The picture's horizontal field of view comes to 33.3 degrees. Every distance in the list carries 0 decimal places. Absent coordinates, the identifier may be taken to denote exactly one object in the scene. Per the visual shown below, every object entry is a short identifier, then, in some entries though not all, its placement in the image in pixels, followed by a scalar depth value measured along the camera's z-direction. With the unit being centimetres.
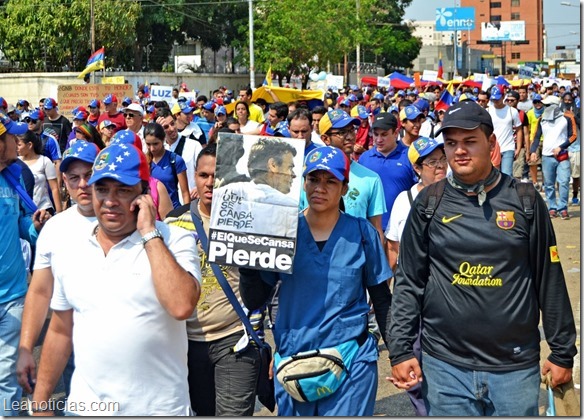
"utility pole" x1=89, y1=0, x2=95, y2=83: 3974
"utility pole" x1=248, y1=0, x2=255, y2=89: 4344
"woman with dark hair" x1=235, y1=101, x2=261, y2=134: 1455
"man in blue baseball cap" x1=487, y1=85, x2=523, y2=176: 1542
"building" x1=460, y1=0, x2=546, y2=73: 14500
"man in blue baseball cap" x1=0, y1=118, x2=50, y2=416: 527
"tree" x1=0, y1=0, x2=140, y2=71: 4516
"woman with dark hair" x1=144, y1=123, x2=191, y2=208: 859
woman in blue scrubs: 438
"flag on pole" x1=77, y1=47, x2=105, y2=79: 2715
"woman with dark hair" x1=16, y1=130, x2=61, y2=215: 875
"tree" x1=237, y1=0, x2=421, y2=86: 4984
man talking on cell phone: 369
